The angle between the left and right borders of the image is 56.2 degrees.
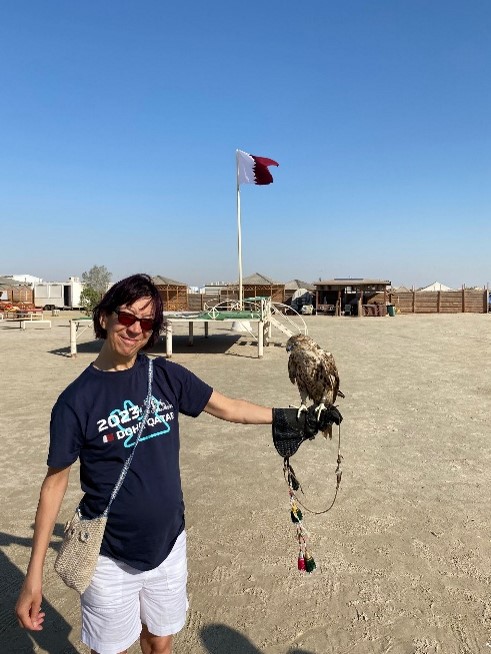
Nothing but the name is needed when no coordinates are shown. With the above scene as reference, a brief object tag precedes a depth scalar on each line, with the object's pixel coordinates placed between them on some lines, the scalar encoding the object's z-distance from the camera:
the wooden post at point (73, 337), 13.34
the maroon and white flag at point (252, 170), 15.61
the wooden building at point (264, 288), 36.78
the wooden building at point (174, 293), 35.72
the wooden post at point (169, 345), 13.26
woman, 1.60
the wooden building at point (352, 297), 30.80
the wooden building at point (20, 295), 38.47
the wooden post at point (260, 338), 13.38
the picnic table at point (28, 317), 24.35
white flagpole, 14.74
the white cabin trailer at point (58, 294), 43.94
